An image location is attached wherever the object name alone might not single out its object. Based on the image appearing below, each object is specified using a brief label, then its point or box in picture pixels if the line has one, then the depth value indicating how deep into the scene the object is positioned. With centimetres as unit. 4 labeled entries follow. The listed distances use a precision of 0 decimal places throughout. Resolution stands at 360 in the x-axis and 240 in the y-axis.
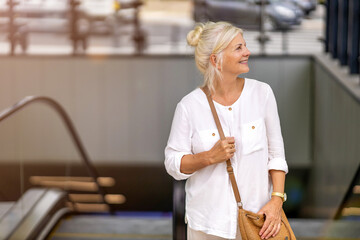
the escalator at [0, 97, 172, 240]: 779
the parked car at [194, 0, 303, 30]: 2047
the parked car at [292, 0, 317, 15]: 2091
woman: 389
